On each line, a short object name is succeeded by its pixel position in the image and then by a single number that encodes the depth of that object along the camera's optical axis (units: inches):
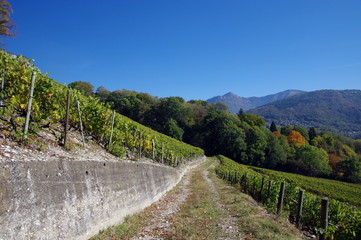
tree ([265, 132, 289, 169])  3292.3
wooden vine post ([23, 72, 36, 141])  212.0
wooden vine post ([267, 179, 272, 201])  474.4
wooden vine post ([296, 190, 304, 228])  331.9
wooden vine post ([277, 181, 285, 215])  381.5
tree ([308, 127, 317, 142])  4486.7
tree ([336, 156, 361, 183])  2785.4
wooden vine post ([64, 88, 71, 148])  266.9
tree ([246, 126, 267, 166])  3245.6
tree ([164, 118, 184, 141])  3432.6
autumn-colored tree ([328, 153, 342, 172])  3307.1
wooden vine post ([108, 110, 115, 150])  423.8
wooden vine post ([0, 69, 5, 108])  230.7
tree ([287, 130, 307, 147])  4094.5
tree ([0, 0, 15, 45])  711.2
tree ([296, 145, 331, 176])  3073.3
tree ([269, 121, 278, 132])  4736.7
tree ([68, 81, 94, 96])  3878.0
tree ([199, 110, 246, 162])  3253.0
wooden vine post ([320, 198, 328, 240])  272.5
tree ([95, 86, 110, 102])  4221.2
